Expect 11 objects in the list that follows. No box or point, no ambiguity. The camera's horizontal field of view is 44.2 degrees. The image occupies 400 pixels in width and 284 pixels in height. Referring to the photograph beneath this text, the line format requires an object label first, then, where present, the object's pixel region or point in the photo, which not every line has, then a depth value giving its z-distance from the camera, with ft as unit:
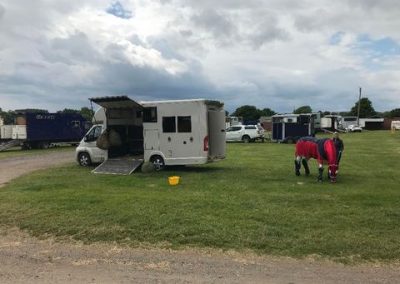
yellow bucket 47.62
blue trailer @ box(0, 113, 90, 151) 122.11
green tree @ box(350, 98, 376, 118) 398.01
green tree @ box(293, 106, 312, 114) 404.73
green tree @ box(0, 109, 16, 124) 128.62
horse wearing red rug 47.98
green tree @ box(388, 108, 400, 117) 425.03
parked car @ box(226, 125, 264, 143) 141.90
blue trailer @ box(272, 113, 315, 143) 133.49
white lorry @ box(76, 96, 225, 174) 57.31
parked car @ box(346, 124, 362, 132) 261.03
